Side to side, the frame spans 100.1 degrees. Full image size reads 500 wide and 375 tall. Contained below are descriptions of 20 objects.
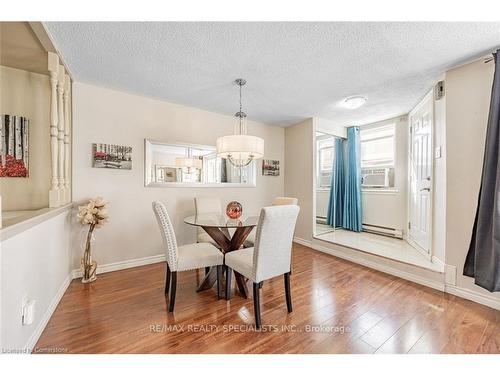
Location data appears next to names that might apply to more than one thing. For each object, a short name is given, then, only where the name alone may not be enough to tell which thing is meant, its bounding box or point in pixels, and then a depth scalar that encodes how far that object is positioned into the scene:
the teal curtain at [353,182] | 4.13
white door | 2.67
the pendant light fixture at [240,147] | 2.05
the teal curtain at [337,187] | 4.39
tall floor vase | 2.30
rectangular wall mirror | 2.89
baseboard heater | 3.72
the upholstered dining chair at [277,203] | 2.49
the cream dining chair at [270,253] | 1.57
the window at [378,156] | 3.90
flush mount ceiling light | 2.73
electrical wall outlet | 1.24
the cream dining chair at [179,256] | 1.76
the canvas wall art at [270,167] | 4.01
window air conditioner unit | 3.96
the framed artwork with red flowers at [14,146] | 1.96
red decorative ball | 2.27
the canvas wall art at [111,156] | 2.51
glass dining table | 2.01
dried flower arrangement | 2.26
